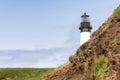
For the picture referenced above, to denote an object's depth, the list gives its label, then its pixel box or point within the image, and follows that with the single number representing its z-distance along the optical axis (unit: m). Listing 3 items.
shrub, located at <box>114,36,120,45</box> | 15.89
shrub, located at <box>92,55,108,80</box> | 15.62
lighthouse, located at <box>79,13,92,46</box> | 58.51
